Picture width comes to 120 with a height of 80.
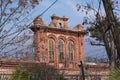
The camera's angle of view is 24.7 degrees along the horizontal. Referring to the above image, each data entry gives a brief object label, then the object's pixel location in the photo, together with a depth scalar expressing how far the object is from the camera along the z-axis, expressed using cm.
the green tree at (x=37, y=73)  1681
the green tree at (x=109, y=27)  943
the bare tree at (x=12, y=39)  1257
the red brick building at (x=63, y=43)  2939
